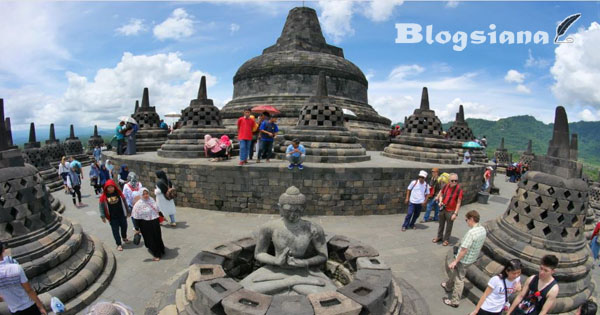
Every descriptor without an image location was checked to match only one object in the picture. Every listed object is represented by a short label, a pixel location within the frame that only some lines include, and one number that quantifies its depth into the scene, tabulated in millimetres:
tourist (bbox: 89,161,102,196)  10211
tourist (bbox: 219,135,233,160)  9367
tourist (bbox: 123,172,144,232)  5977
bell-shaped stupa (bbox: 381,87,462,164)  10977
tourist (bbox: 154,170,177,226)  6531
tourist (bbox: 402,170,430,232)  6719
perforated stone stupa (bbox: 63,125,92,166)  21062
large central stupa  16359
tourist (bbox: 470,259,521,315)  3159
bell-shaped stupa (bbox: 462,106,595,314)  3945
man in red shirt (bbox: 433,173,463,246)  5691
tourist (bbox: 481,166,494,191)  11766
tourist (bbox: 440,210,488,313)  3824
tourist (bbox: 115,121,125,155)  12477
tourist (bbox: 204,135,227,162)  9289
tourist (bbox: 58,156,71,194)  10070
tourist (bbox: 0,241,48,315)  2885
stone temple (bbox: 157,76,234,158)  10383
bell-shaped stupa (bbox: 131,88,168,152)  16094
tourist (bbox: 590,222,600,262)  6449
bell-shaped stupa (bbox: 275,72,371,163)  9141
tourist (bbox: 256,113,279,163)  8852
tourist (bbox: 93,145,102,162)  16547
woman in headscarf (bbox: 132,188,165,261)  5172
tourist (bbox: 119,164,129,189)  8765
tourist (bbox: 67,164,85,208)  8930
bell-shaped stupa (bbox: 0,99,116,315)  3738
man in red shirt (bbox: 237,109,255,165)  8258
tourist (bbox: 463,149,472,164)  13832
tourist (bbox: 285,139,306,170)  7656
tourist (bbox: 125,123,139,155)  12484
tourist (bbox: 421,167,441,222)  7605
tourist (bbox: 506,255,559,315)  2975
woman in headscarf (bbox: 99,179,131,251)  5207
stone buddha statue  3131
